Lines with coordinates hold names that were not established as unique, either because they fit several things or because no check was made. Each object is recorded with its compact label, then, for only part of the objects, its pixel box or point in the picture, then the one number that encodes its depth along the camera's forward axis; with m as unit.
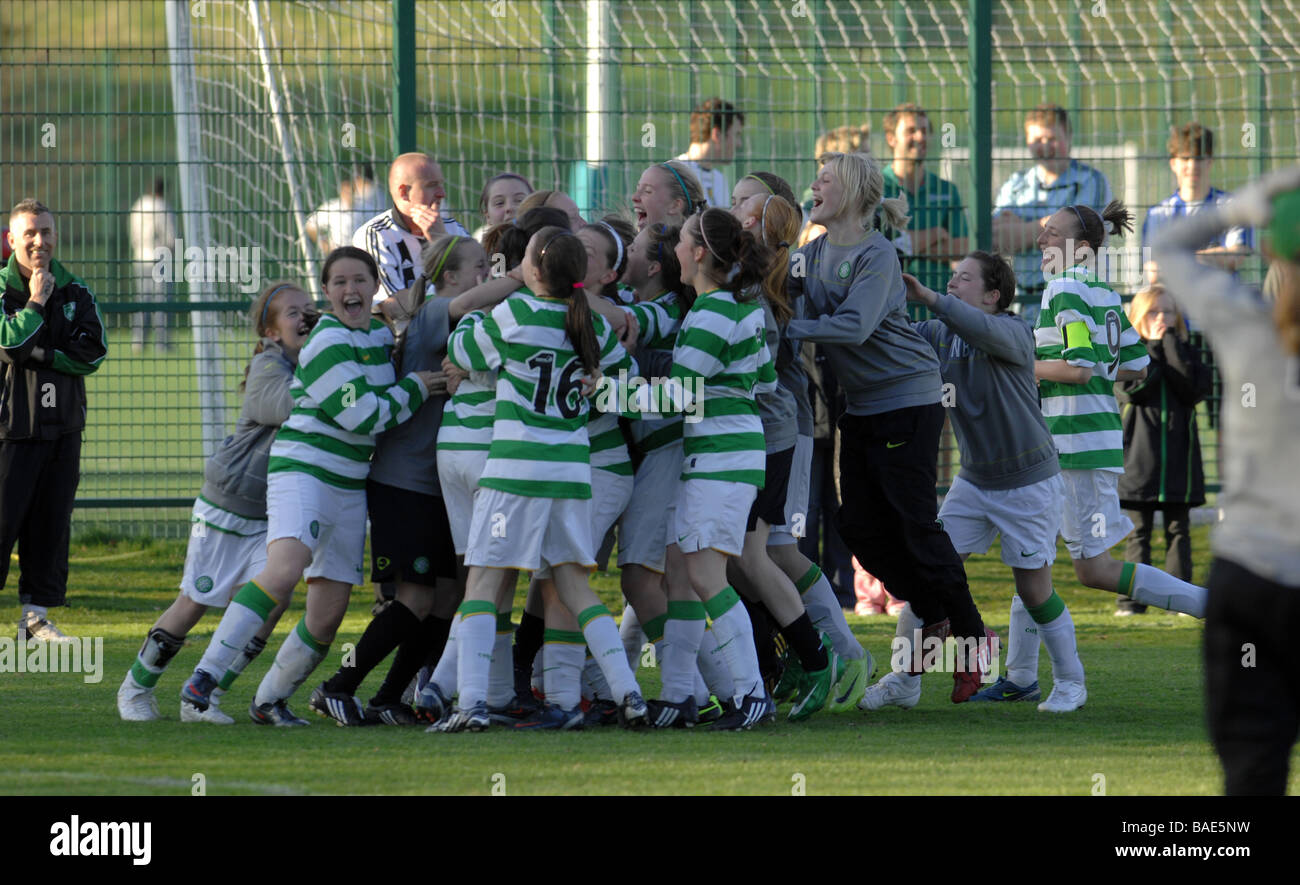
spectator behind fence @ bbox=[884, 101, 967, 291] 19.08
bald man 13.73
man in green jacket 15.95
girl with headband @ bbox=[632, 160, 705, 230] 12.95
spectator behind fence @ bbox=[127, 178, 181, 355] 19.22
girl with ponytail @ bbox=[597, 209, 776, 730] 11.29
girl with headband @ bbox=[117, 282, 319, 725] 12.15
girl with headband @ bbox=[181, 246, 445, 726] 11.40
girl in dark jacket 18.89
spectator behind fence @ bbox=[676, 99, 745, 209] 18.53
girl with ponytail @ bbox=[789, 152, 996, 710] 12.53
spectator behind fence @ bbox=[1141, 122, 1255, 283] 19.83
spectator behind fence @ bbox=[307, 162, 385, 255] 18.77
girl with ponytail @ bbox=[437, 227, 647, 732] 10.98
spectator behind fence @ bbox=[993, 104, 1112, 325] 19.41
